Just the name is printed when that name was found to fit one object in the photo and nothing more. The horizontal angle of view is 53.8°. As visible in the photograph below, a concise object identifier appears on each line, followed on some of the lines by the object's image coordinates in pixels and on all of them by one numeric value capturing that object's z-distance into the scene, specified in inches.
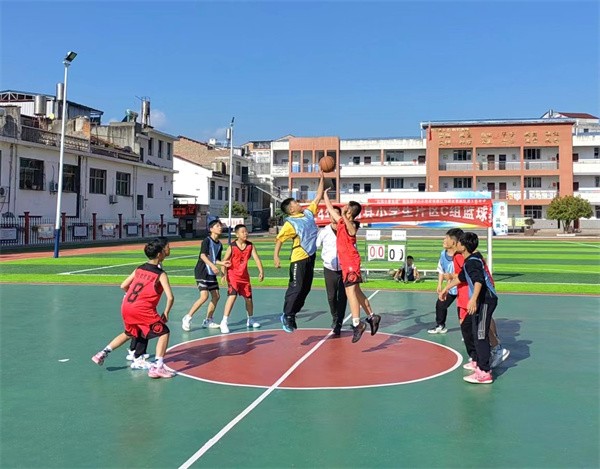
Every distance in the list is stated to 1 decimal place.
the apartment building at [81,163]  1470.4
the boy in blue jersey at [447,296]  374.0
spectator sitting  708.0
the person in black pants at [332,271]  350.6
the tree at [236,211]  2401.6
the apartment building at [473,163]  2603.3
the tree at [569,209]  2336.4
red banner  682.8
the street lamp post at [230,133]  1835.1
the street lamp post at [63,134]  1055.0
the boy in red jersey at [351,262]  314.8
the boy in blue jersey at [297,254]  340.8
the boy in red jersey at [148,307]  268.8
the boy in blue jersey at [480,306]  259.3
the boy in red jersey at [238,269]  383.9
